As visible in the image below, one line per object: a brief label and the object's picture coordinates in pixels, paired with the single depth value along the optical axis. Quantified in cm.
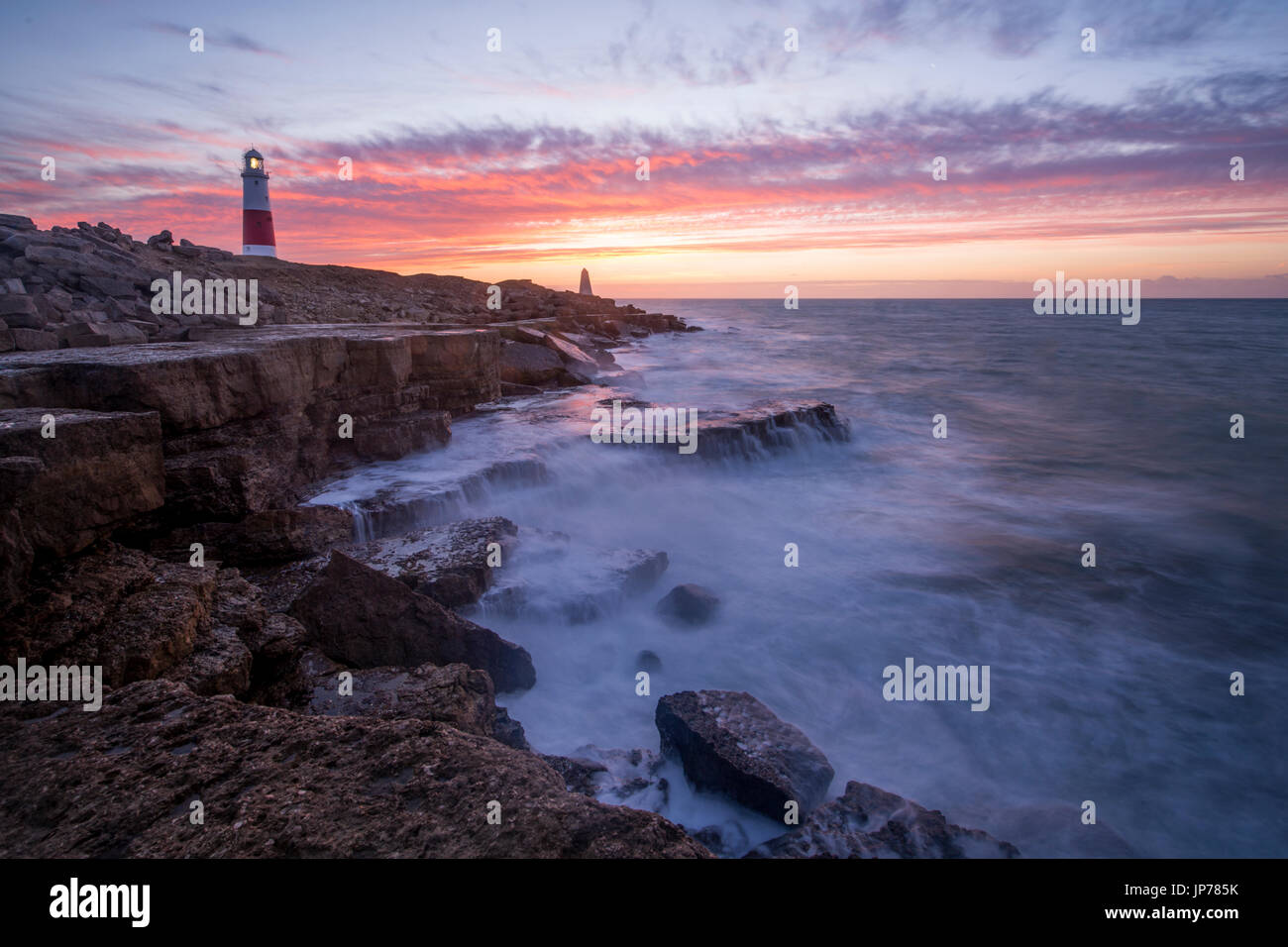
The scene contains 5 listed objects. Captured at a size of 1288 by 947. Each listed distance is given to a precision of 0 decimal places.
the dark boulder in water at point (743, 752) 396
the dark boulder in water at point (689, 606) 677
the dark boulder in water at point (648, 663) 598
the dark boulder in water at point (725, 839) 376
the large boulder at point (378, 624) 441
